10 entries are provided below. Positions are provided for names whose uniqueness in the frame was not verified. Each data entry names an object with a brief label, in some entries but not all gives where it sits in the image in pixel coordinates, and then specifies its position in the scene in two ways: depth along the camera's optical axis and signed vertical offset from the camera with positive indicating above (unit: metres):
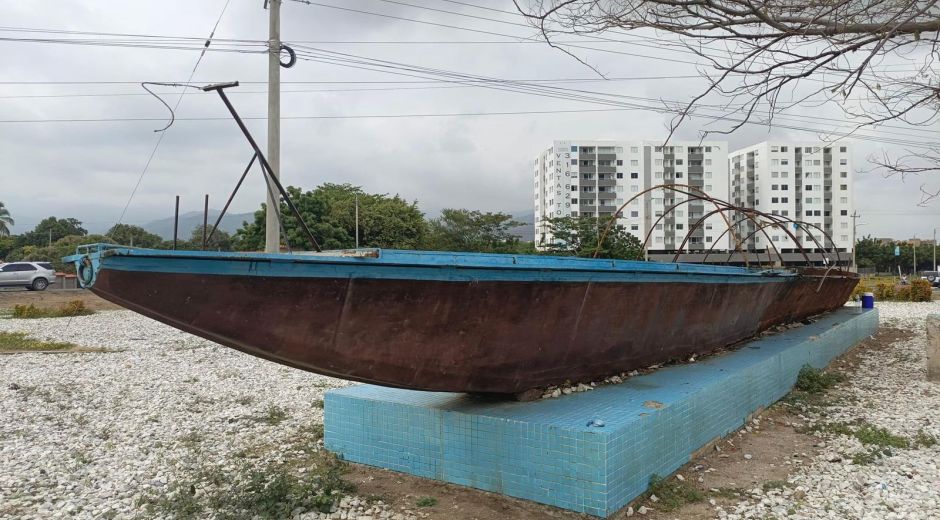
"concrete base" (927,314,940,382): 8.14 -1.17
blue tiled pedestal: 3.88 -1.22
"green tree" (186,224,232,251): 35.29 +1.38
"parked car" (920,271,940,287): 38.41 -1.10
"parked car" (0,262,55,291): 25.38 -0.50
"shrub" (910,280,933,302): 22.78 -1.18
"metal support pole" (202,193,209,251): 4.20 +0.27
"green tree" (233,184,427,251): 25.58 +1.87
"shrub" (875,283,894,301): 23.61 -1.22
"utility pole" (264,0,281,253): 9.91 +2.20
